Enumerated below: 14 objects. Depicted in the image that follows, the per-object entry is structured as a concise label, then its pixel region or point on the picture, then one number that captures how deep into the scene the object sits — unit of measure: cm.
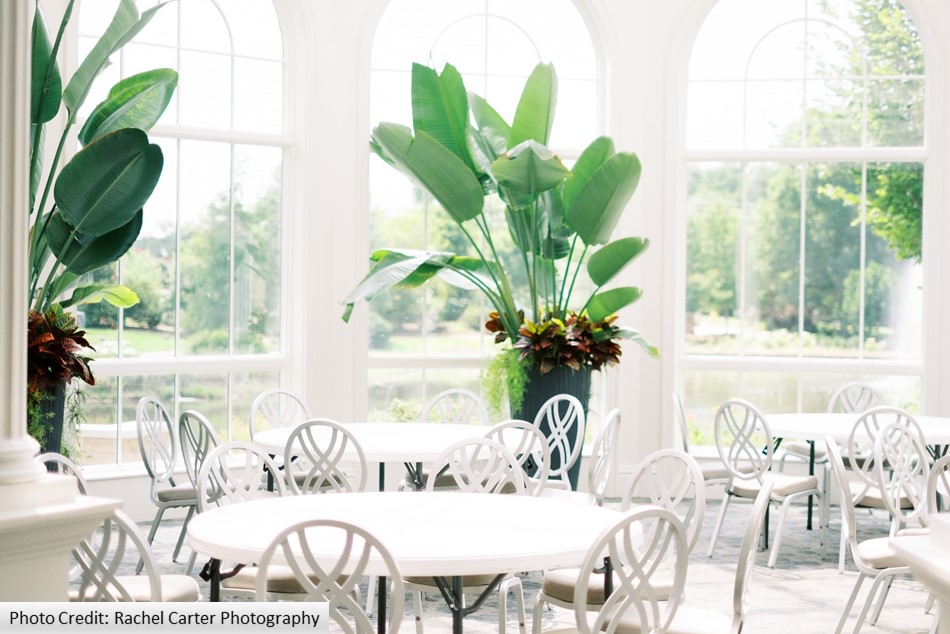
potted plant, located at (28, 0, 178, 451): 448
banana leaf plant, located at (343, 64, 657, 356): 576
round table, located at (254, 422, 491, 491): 433
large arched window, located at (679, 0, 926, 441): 687
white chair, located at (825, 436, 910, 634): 367
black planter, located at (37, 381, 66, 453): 485
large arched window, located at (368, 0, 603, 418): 675
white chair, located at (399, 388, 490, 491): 499
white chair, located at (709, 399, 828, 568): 523
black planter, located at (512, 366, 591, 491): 608
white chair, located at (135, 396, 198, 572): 476
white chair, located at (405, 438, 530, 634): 324
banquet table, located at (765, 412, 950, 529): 512
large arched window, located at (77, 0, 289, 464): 604
